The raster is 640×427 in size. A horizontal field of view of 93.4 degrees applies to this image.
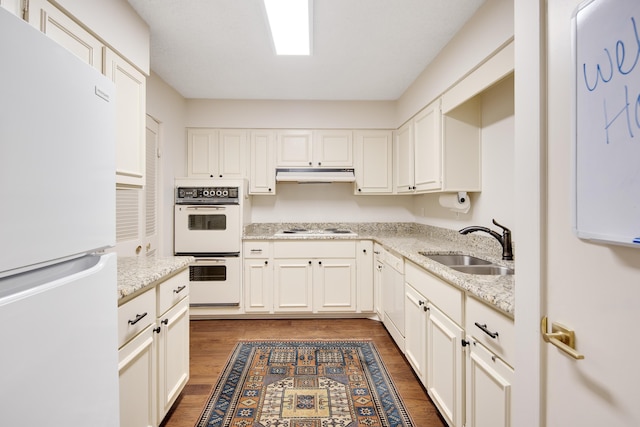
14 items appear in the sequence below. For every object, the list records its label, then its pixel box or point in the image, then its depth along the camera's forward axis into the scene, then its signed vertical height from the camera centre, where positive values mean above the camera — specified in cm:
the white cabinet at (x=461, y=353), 115 -66
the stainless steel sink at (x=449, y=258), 224 -33
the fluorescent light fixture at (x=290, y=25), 181 +127
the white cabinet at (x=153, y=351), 126 -68
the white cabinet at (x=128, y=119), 164 +55
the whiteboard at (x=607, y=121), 50 +17
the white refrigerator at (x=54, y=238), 46 -5
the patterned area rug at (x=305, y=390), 175 -118
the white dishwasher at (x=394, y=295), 243 -72
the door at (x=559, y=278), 54 -13
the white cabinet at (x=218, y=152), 353 +72
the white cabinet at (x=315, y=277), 326 -69
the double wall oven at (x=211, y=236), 314 -24
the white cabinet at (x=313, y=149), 357 +77
